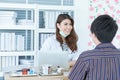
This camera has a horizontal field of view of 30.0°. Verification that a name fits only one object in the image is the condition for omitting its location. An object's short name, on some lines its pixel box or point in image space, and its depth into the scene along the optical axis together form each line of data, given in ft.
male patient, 4.56
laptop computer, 7.38
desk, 6.76
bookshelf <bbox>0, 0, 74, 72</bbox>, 10.61
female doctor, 9.98
